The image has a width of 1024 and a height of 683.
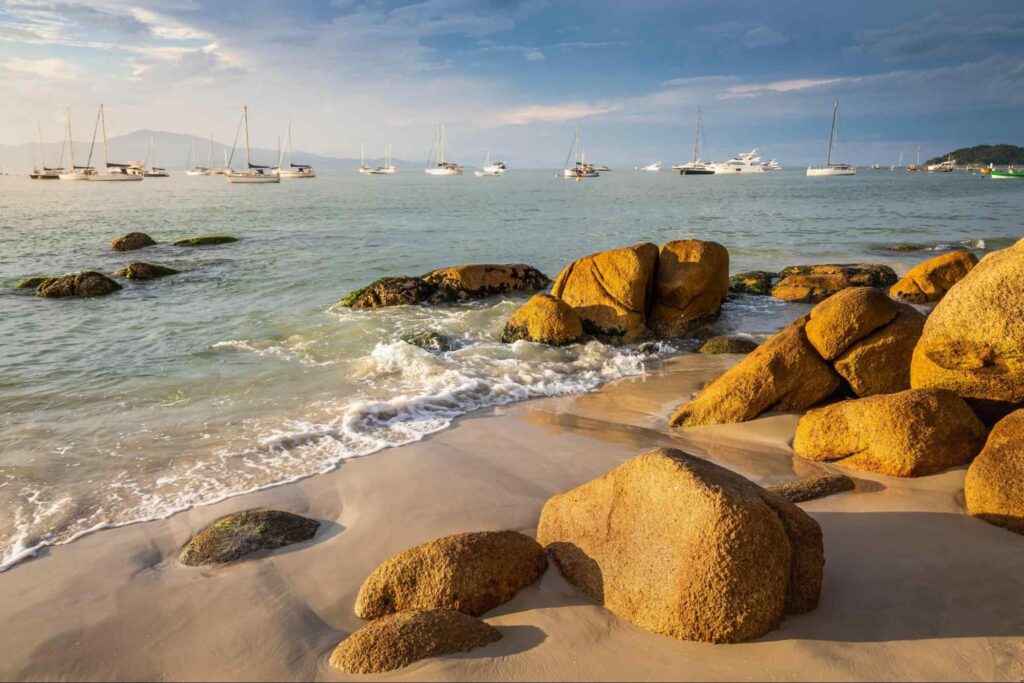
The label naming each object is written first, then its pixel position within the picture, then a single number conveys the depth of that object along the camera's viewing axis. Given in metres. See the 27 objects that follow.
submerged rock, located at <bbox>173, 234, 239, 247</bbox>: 24.42
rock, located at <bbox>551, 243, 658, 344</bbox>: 11.03
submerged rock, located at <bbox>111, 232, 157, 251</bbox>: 22.86
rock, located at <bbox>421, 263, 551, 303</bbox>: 14.45
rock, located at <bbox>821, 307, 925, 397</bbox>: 6.78
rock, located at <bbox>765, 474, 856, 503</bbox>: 4.95
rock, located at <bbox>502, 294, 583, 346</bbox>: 10.74
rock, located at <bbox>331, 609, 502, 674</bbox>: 3.21
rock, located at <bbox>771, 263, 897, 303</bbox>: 14.83
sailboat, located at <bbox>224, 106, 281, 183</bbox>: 88.81
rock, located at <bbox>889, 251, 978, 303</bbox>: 14.23
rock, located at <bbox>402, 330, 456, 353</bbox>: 10.80
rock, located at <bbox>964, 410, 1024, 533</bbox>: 4.36
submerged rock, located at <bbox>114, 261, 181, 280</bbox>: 17.20
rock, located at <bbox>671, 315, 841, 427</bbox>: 6.92
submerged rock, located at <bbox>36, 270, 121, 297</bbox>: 14.99
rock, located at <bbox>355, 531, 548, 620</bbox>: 3.65
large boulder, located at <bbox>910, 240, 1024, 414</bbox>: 5.25
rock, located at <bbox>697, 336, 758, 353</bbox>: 10.45
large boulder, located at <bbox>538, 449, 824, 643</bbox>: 3.19
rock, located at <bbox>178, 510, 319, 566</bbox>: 4.53
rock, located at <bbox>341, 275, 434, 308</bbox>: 13.98
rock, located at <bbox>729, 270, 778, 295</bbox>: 15.67
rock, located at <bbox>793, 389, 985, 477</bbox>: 5.20
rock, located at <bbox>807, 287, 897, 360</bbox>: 6.84
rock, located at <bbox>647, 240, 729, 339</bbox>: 11.46
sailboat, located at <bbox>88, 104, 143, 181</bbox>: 89.19
